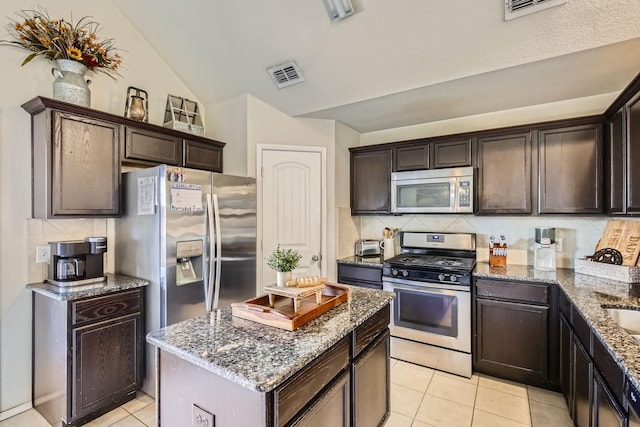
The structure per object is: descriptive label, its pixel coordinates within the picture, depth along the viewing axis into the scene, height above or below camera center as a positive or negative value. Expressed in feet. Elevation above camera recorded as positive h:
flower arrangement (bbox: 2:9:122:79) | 7.52 +4.33
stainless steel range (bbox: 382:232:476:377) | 9.05 -2.92
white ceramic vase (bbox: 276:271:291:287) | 5.33 -1.11
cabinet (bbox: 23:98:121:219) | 7.20 +1.21
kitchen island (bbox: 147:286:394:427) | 3.53 -2.04
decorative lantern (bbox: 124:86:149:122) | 9.00 +3.16
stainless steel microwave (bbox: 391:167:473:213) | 10.06 +0.75
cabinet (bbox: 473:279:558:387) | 8.16 -3.25
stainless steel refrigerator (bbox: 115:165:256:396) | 7.67 -0.71
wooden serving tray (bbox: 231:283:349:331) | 4.69 -1.59
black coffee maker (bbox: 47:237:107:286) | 7.32 -1.16
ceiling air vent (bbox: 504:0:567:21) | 6.31 +4.25
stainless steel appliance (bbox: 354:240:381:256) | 12.21 -1.37
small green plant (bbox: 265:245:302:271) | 5.31 -0.81
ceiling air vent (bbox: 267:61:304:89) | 9.41 +4.31
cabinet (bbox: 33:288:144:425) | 6.82 -3.28
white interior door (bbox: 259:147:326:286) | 10.82 +0.32
